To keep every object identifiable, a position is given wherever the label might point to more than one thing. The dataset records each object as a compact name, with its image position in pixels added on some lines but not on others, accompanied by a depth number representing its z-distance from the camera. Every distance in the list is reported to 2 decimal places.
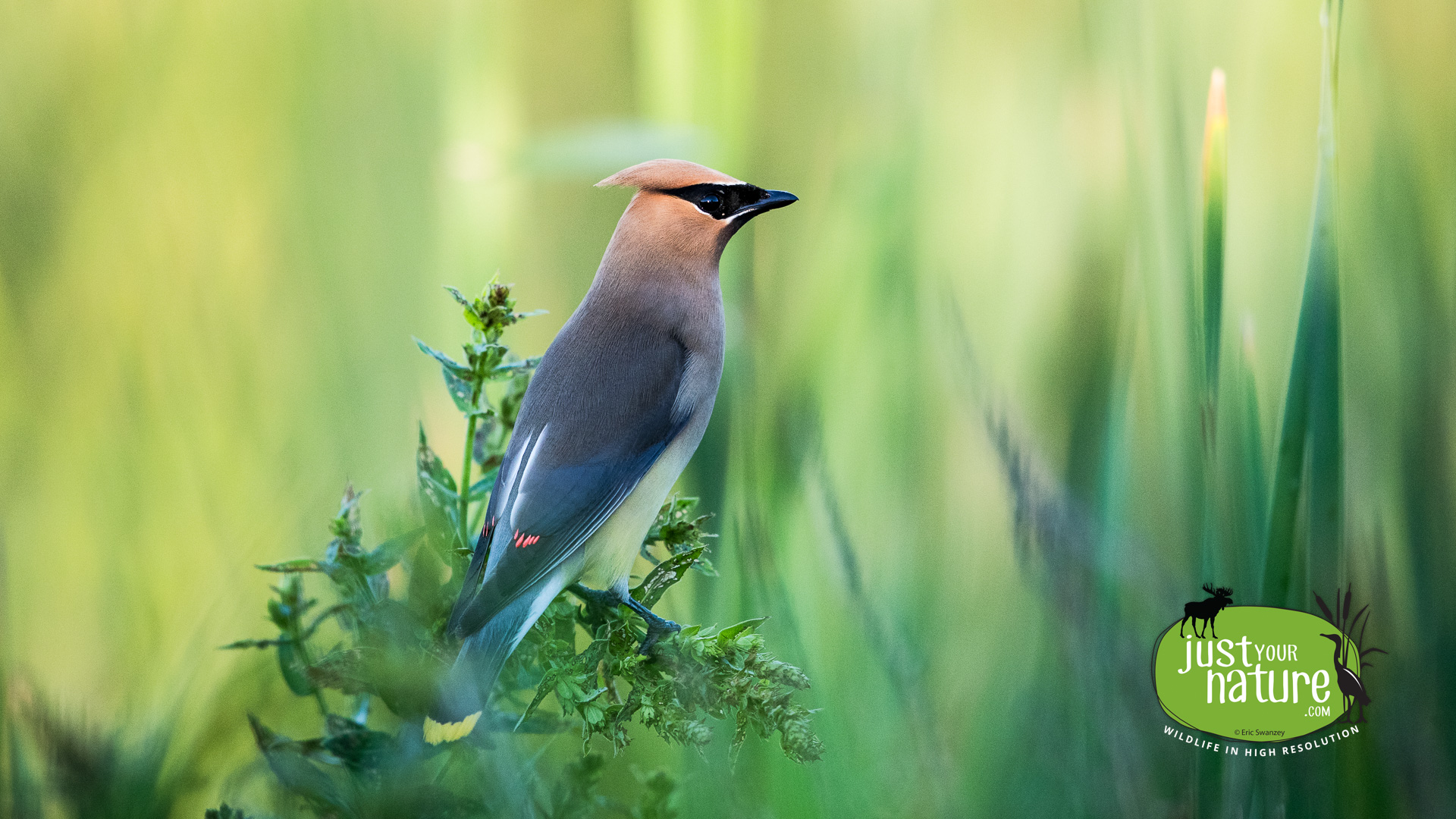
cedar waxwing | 5.73
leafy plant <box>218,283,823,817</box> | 5.72
